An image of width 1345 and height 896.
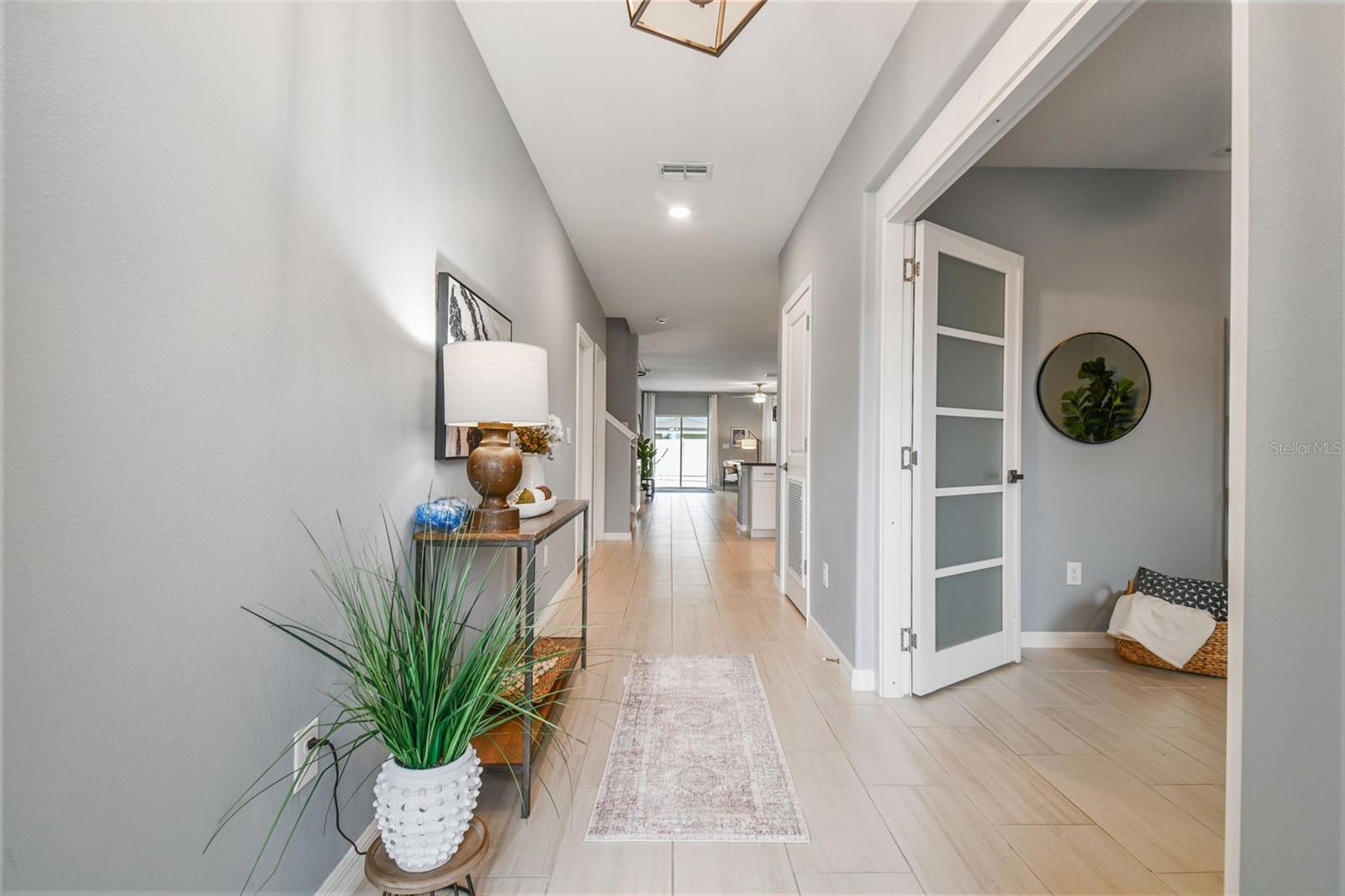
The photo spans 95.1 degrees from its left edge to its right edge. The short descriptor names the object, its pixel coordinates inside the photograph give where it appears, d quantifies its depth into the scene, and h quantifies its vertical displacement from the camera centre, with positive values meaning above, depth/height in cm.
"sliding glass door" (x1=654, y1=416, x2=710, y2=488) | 1588 -18
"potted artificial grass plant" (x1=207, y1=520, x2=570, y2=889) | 116 -51
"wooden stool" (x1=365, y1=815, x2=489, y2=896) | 114 -83
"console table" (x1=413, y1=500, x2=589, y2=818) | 161 -80
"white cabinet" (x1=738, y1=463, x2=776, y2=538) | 702 -66
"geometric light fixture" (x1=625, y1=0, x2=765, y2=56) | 157 +110
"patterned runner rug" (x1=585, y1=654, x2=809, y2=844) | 162 -102
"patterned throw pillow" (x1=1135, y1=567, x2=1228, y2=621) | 281 -69
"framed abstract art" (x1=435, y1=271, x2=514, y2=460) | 194 +39
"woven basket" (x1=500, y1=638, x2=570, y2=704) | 191 -80
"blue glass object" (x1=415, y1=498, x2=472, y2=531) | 171 -20
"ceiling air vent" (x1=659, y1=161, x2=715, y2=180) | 318 +143
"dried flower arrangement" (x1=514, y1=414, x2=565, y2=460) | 238 +2
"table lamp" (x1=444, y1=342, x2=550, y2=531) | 169 +11
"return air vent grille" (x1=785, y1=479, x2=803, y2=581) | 394 -55
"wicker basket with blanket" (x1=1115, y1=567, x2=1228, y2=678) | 272 -74
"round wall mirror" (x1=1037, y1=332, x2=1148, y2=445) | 312 +29
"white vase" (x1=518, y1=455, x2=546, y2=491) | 279 -14
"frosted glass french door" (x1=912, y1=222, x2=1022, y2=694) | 249 -6
